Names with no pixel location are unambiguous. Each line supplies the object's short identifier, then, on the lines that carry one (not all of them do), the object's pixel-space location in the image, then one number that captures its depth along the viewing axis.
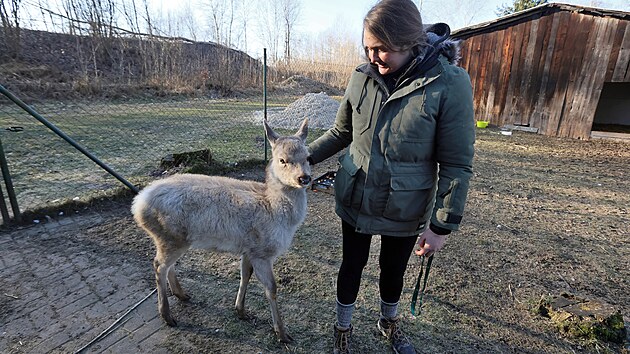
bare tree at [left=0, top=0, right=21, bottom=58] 14.73
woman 1.83
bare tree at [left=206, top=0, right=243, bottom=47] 26.80
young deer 2.68
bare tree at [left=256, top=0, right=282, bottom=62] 29.31
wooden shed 10.16
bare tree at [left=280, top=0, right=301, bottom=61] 33.71
